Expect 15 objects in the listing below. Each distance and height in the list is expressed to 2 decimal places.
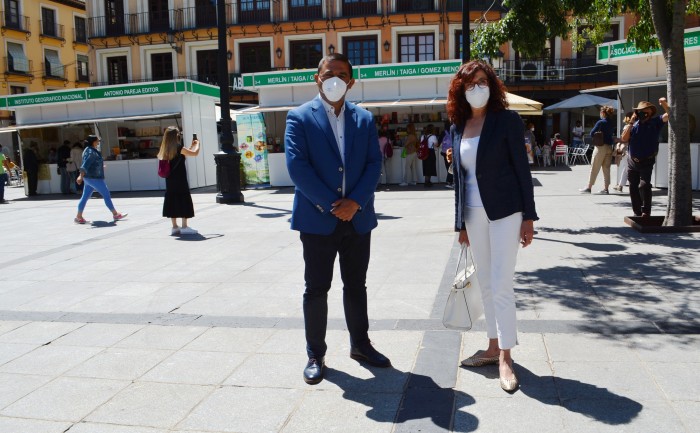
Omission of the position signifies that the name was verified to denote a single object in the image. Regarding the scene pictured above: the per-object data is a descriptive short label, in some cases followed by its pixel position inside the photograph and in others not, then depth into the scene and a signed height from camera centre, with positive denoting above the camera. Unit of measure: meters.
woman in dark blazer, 3.76 -0.24
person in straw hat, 8.95 -0.12
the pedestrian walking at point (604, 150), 13.25 -0.13
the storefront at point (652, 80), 13.27 +1.34
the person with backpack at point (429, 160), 17.48 -0.34
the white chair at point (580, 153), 24.76 -0.35
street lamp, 14.21 -0.06
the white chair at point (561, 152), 24.61 -0.29
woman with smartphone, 9.88 -0.57
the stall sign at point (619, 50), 12.85 +1.99
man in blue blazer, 3.86 -0.22
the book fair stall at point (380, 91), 17.86 +1.65
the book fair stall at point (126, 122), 19.55 +1.00
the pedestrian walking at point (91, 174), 12.02 -0.36
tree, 8.39 +1.63
